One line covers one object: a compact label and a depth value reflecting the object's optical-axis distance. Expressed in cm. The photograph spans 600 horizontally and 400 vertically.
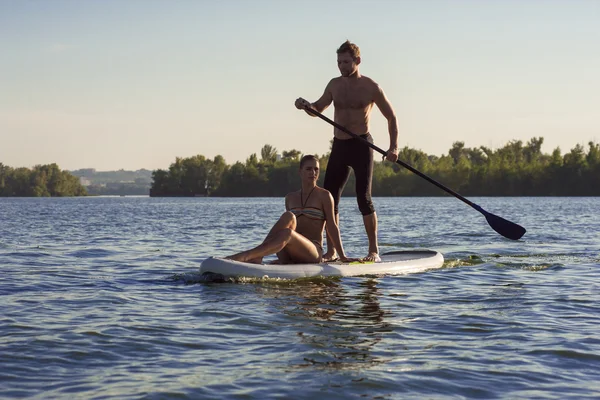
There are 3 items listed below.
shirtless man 1017
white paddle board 941
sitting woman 929
